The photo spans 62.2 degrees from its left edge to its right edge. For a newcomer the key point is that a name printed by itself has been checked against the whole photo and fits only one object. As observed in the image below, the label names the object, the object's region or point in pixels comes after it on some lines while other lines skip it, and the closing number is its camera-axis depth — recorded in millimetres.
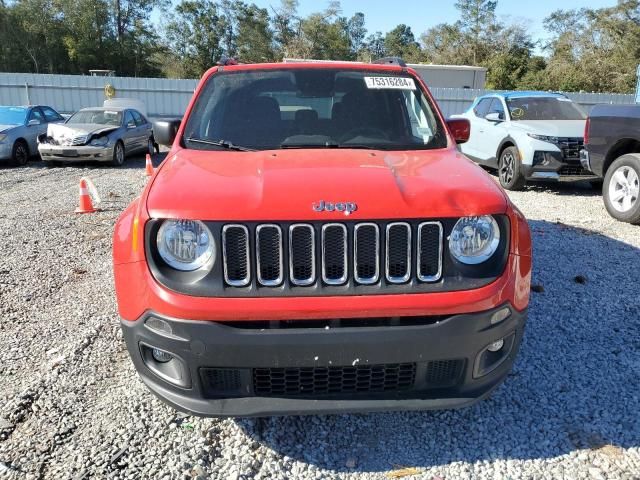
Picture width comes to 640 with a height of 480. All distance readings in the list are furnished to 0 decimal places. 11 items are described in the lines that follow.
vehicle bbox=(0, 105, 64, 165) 12273
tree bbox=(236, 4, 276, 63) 56875
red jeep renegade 2193
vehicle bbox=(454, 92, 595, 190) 8570
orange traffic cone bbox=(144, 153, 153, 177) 9831
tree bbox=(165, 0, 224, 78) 54750
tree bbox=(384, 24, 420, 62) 72750
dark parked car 6617
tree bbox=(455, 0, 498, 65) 59188
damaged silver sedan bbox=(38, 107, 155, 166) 12062
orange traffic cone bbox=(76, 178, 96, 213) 7656
